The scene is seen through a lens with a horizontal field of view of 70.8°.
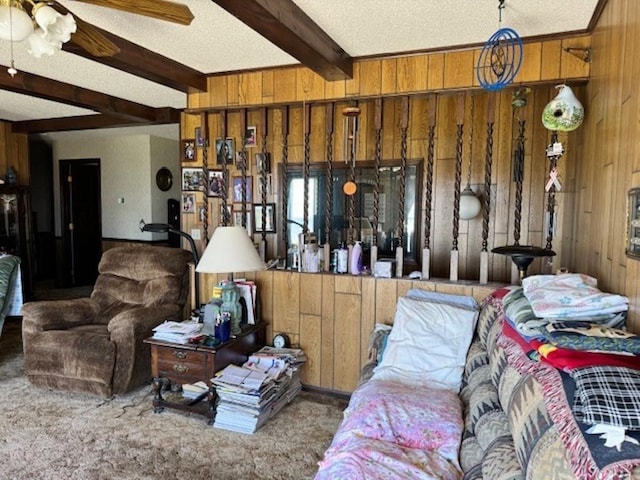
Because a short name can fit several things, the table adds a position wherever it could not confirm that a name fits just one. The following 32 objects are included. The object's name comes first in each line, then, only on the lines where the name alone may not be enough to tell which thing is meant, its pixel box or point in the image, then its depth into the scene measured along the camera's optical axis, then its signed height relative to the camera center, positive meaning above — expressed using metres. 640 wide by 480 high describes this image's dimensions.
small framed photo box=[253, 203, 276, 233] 4.34 -0.08
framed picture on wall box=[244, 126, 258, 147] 4.21 +0.68
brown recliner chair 3.01 -0.86
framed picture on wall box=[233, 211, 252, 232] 4.36 -0.11
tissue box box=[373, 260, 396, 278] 3.03 -0.41
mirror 3.98 +0.03
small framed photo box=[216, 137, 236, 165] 4.18 +0.54
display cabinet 5.55 -0.27
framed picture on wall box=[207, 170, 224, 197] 4.24 +0.24
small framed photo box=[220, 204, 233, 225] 3.52 -0.07
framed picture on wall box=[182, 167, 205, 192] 4.36 +0.27
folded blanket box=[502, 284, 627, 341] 1.46 -0.37
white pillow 2.32 -0.73
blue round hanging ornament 2.00 +0.79
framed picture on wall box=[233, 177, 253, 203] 4.34 +0.17
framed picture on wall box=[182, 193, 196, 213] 4.52 +0.05
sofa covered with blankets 0.98 -0.60
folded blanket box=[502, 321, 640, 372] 1.12 -0.40
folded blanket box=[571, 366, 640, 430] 0.92 -0.40
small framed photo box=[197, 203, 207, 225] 4.49 -0.06
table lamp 2.72 -0.30
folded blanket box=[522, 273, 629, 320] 1.49 -0.31
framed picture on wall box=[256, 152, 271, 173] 4.26 +0.43
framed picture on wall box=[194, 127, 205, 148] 4.18 +0.65
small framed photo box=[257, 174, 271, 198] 4.32 +0.21
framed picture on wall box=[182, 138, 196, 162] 4.35 +0.54
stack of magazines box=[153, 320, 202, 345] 2.78 -0.79
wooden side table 2.71 -0.97
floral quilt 1.54 -0.88
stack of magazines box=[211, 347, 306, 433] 2.62 -1.11
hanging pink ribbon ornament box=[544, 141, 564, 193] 2.54 +0.30
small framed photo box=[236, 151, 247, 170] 4.27 +0.44
